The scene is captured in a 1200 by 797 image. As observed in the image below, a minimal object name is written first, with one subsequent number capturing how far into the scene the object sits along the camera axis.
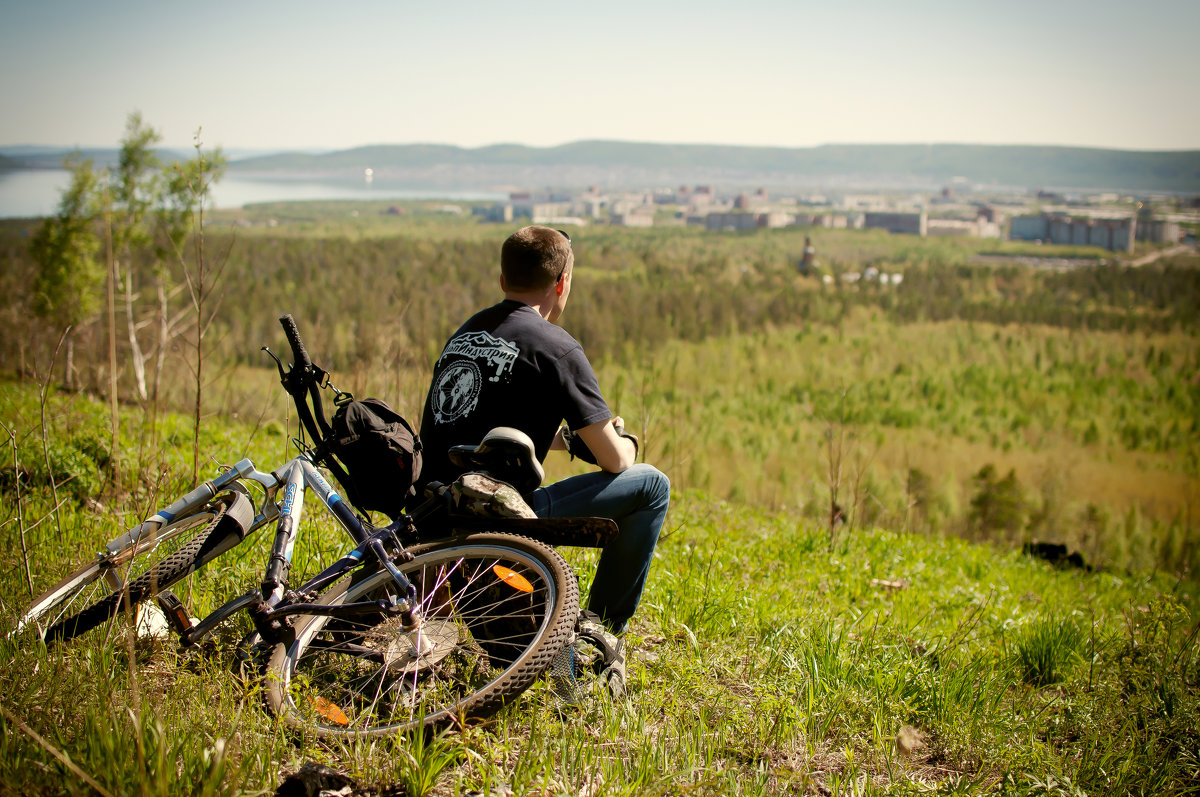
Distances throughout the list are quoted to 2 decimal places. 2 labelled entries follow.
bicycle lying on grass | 2.38
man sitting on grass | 2.73
